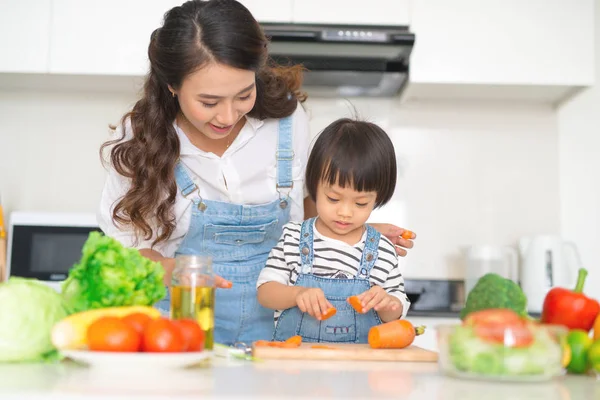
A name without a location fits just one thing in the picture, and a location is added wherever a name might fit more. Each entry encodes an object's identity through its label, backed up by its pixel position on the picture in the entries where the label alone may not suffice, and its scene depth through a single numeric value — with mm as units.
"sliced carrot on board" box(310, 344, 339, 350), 1155
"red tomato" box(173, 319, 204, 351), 933
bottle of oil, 1068
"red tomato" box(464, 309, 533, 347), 874
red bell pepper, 1078
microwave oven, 2693
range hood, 2590
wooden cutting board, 1117
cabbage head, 977
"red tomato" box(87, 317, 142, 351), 902
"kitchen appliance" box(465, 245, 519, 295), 2764
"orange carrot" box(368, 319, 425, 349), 1208
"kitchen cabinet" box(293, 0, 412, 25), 2670
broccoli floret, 1098
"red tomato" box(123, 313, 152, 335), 932
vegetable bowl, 881
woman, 1538
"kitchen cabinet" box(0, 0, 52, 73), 2693
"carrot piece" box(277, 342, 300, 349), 1162
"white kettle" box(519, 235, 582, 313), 2719
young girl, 1492
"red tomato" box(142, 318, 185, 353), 905
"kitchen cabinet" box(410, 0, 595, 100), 2678
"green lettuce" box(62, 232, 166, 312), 1016
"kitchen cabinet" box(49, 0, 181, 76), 2691
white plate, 873
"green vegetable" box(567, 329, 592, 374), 1000
